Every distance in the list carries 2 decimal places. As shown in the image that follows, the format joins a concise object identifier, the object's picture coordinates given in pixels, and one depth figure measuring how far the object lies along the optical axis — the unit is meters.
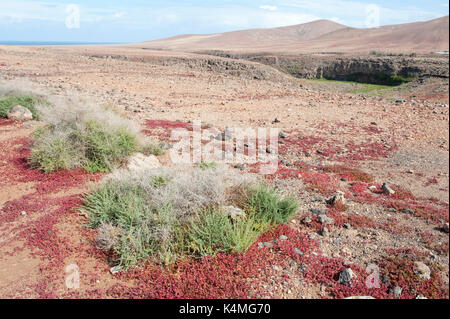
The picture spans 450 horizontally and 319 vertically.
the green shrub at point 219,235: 3.97
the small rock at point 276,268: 3.79
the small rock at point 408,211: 4.81
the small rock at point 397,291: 3.27
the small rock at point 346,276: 3.50
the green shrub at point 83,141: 6.79
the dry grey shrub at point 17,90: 12.33
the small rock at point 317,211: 5.09
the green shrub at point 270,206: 4.67
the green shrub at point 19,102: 10.79
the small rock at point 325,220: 4.78
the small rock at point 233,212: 4.48
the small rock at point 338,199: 5.34
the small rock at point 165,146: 8.36
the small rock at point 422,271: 3.40
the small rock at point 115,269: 3.84
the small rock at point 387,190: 5.64
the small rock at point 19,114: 10.52
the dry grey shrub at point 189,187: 4.59
